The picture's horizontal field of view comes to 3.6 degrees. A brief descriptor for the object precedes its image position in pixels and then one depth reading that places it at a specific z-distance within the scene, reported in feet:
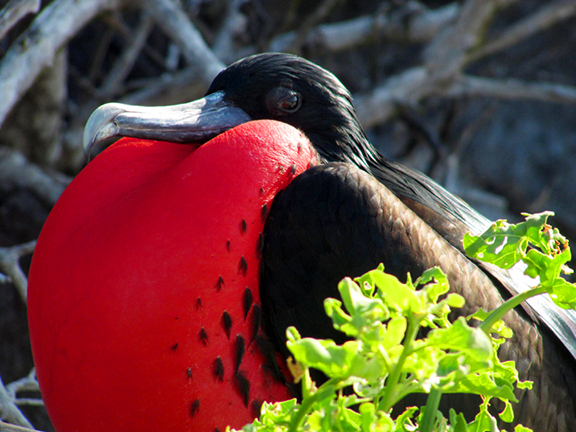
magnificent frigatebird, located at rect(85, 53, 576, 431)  14.86
